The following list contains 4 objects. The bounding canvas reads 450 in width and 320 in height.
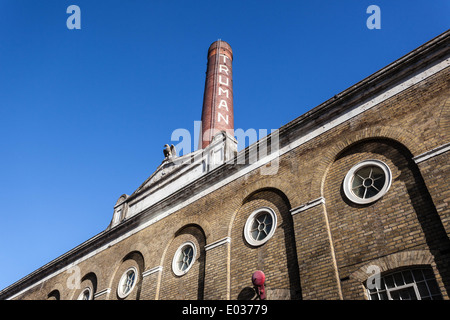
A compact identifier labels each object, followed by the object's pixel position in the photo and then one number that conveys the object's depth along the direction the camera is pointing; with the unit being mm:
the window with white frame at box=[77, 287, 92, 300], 14773
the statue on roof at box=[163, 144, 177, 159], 15997
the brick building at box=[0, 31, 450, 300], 7059
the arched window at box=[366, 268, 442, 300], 6480
